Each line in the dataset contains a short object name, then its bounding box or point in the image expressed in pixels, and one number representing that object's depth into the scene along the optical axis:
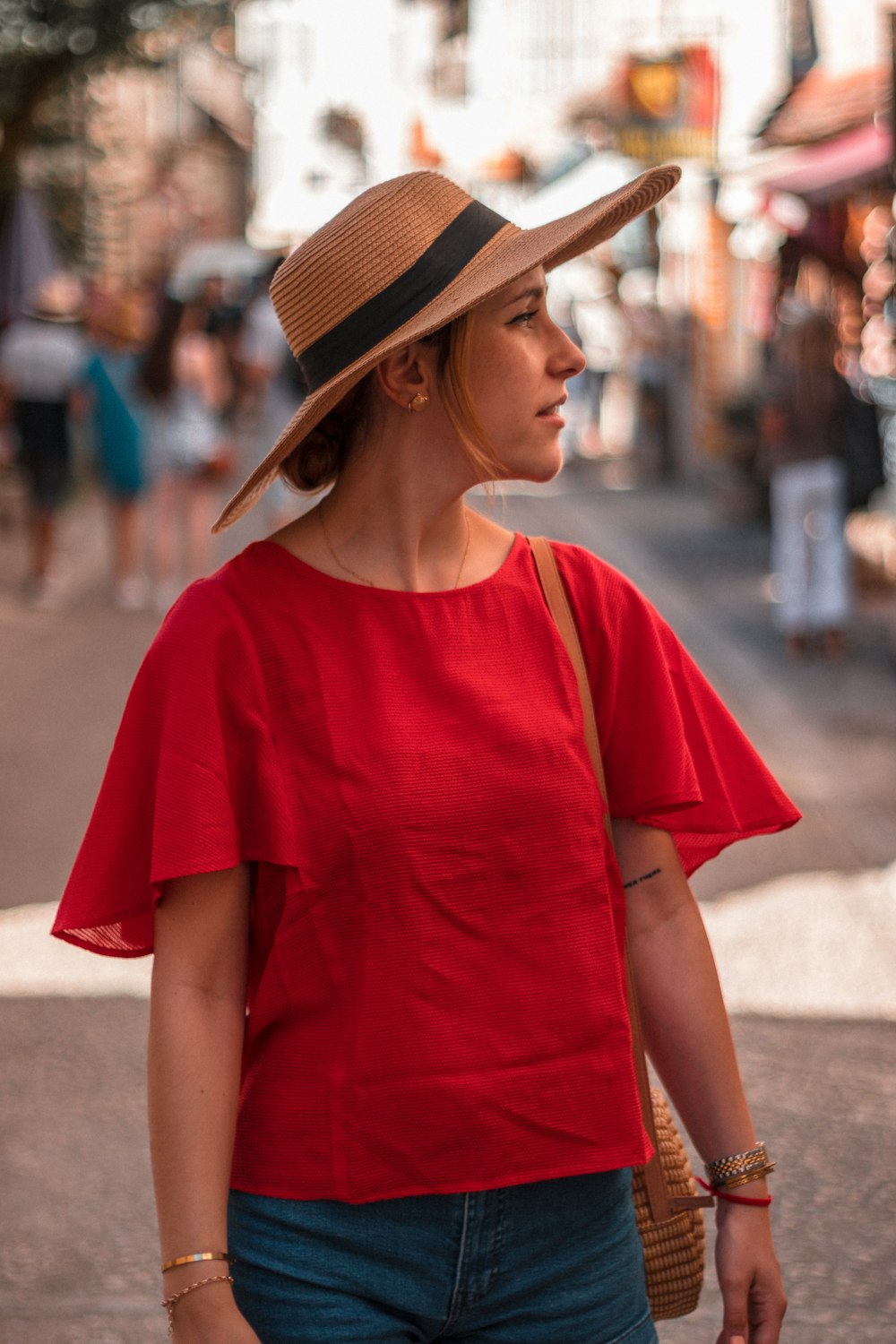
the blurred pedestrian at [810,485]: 9.98
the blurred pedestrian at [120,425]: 11.83
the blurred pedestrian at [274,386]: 12.73
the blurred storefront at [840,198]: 12.46
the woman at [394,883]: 1.79
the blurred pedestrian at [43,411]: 12.44
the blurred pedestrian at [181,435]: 11.46
